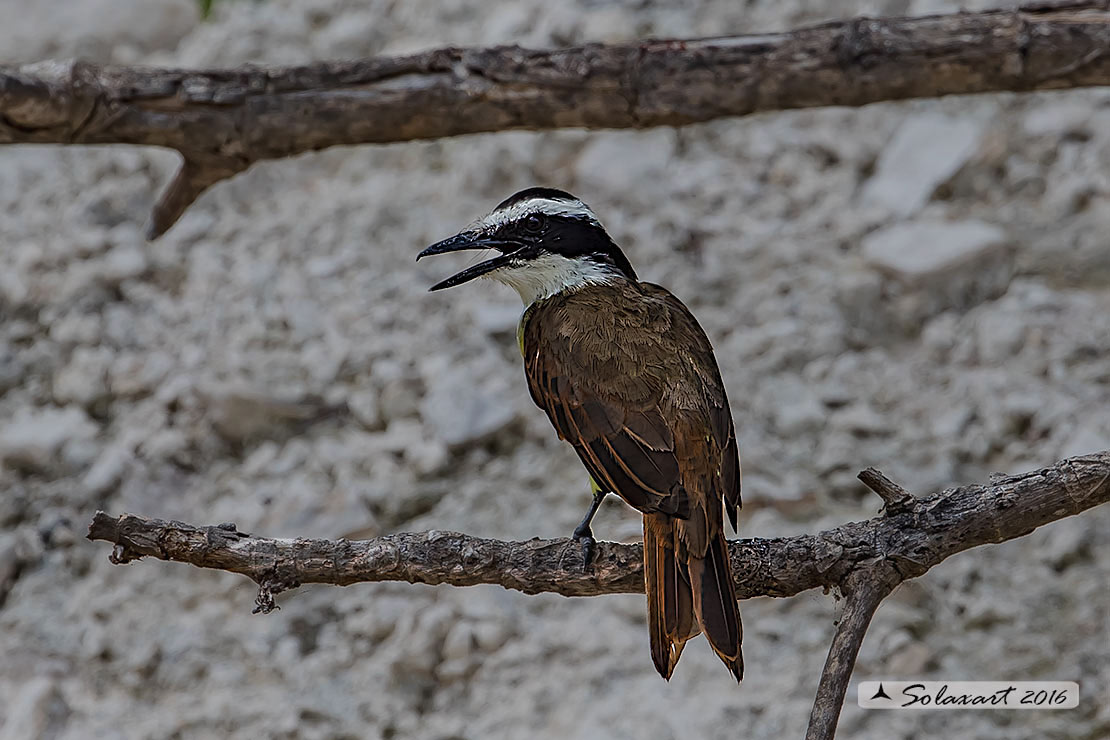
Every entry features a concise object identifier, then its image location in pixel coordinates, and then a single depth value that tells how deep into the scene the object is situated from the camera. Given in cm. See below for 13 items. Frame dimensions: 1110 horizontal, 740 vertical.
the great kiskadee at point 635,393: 572
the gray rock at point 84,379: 1074
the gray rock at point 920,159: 1152
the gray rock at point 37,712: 850
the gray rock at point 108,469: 1011
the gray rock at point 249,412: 1027
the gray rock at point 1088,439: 912
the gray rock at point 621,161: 1208
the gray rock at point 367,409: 1041
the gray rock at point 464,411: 1012
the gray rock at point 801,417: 1003
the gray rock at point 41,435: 1029
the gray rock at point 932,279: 1068
